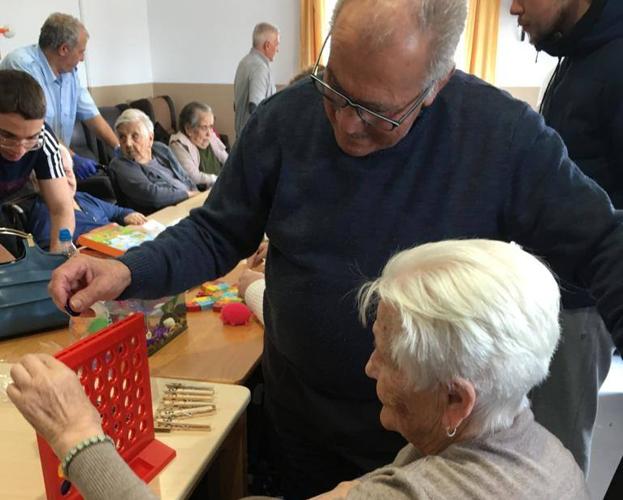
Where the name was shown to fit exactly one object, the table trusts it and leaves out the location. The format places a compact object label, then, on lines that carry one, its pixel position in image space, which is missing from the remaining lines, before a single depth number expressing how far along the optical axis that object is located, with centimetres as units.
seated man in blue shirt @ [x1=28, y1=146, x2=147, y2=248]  258
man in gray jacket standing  502
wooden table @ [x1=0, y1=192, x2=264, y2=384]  150
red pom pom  177
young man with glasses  212
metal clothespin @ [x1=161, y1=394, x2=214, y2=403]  133
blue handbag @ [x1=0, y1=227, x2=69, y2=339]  160
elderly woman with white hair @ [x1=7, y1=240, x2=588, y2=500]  82
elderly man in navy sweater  101
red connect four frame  98
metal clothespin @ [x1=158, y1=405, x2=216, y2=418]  127
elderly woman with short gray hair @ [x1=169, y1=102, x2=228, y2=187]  453
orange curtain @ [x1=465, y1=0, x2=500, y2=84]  598
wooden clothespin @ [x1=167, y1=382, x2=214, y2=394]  136
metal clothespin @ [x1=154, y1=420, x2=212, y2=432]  124
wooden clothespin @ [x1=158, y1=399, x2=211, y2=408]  131
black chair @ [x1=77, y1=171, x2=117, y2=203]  404
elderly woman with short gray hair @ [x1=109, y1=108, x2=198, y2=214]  363
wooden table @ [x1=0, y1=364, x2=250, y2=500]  109
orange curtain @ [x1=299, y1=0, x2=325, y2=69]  638
